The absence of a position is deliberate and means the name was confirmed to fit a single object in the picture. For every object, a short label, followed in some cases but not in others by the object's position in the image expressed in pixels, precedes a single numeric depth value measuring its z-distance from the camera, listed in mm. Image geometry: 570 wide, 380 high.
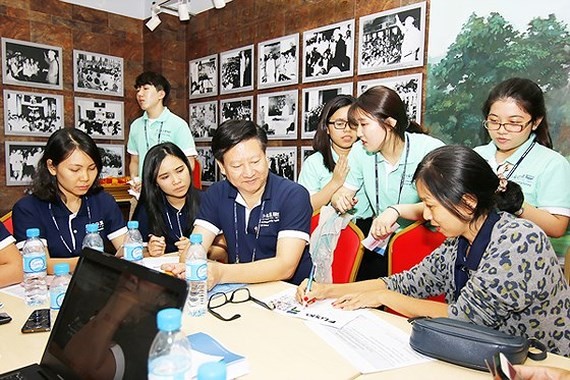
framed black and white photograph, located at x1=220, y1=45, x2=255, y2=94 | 4117
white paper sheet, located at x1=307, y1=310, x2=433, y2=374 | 1056
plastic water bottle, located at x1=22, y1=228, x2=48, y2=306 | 1456
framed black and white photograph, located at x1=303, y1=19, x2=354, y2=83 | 3295
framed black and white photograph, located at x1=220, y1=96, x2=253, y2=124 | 4168
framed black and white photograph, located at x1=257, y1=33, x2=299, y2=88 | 3719
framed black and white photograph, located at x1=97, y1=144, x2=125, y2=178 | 4602
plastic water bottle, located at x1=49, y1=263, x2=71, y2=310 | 1329
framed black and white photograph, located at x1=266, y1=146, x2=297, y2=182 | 3793
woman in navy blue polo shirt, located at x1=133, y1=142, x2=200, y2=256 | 2352
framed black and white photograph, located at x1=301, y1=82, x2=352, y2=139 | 3436
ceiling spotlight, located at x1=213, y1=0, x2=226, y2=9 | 3643
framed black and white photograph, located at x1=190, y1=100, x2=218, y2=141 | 4516
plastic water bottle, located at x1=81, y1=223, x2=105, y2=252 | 1826
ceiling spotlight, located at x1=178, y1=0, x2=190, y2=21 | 4004
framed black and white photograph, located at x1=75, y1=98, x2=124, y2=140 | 4410
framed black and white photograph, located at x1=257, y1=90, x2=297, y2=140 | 3783
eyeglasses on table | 1419
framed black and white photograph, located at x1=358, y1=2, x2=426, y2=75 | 2871
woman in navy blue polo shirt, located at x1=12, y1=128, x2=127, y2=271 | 2014
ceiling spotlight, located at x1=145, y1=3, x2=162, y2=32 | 4172
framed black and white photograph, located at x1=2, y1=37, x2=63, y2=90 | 3906
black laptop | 785
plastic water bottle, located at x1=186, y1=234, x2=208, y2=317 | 1347
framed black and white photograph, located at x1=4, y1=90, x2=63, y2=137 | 3969
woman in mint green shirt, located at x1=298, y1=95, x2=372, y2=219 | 2562
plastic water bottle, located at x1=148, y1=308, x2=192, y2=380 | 681
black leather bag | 1001
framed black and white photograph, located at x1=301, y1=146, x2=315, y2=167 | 3660
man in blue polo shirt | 1709
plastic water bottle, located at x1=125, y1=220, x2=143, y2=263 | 1754
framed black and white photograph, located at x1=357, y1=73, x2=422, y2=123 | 2908
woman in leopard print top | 1172
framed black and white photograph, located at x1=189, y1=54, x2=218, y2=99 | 4449
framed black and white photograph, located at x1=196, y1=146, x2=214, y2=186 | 4546
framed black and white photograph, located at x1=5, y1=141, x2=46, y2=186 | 4020
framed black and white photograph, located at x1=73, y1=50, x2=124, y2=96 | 4348
